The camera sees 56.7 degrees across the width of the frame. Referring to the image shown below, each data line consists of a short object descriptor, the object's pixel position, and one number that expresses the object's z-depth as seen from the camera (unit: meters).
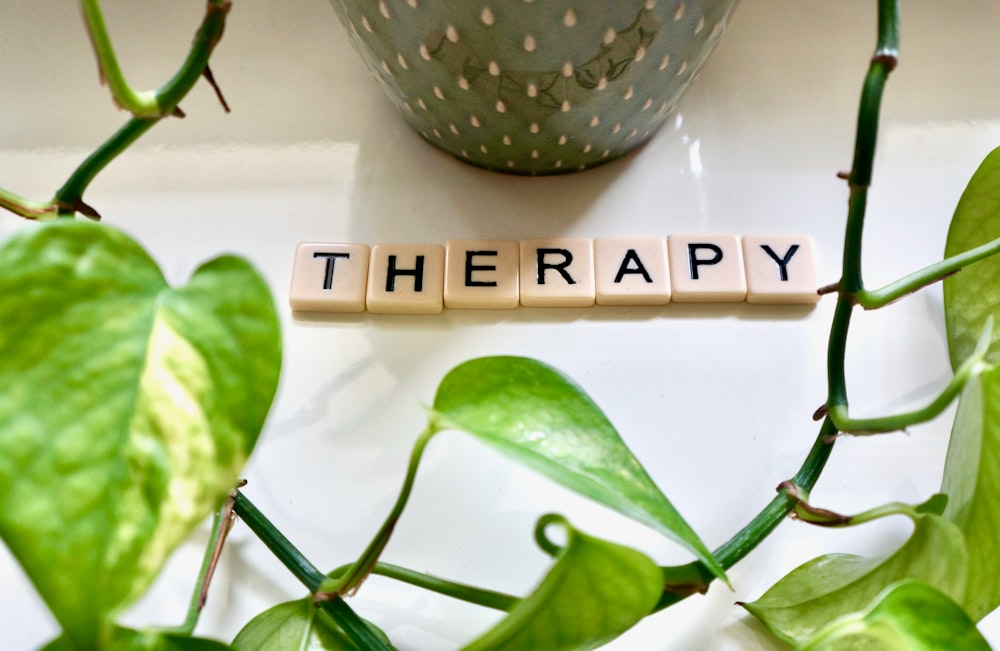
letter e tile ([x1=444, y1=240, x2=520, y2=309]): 0.23
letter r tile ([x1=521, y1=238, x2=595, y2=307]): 0.23
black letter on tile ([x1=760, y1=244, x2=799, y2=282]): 0.23
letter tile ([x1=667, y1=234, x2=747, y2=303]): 0.23
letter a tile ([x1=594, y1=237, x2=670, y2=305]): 0.23
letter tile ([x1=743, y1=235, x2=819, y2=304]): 0.23
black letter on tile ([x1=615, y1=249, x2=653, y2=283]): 0.23
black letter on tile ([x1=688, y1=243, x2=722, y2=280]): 0.23
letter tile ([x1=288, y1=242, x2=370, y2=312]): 0.23
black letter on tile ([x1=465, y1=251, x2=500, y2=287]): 0.23
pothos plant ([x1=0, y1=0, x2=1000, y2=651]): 0.11
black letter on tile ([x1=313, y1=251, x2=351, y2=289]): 0.23
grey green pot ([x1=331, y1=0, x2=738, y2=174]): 0.19
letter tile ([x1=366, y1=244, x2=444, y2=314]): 0.23
